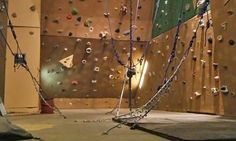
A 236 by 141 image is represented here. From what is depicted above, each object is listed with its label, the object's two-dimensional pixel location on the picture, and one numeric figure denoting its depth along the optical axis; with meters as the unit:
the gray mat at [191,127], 2.47
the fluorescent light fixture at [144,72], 7.86
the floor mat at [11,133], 2.35
